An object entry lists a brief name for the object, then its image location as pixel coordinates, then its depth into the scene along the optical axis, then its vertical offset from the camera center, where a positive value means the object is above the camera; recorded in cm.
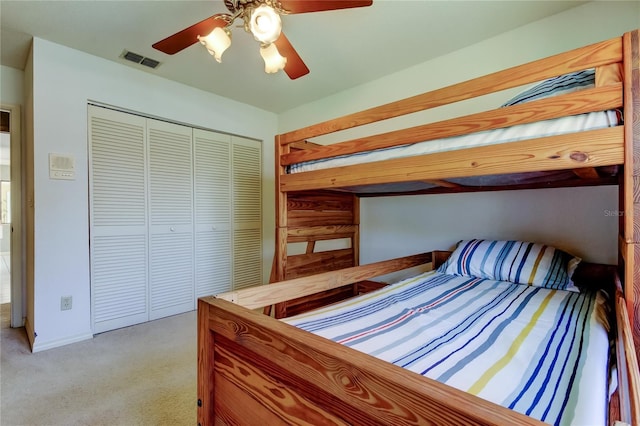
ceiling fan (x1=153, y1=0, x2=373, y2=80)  138 +96
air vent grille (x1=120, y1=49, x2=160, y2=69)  234 +130
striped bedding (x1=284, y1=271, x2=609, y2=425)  69 -45
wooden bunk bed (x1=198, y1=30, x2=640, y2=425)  51 -28
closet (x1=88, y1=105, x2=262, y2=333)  245 -4
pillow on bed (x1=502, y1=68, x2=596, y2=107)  104 +47
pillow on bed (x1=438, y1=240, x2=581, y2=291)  168 -34
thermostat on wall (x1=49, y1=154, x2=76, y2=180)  216 +36
